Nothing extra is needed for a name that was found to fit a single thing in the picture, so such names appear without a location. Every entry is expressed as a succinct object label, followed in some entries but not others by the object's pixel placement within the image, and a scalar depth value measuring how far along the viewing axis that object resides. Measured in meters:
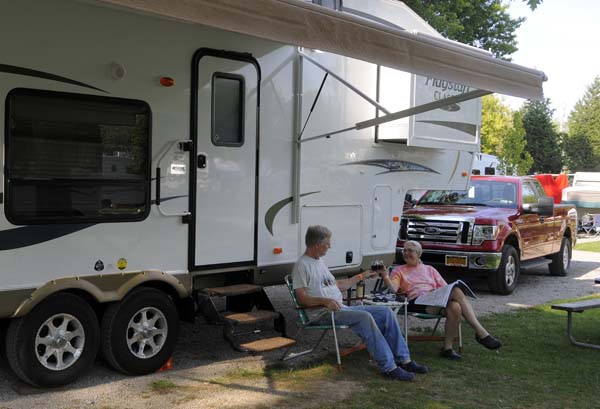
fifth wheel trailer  4.59
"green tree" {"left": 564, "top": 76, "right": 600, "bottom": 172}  53.00
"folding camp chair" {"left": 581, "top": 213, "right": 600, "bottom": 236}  22.33
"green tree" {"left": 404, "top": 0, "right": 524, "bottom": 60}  18.14
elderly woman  6.05
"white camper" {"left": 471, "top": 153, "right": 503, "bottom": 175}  23.08
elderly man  5.35
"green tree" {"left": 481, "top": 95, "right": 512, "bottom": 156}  33.41
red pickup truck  9.74
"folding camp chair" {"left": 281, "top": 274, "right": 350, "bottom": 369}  5.45
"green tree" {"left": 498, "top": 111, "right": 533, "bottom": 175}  33.84
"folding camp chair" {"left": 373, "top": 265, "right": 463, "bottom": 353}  6.09
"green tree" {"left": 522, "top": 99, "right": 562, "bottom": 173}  45.81
